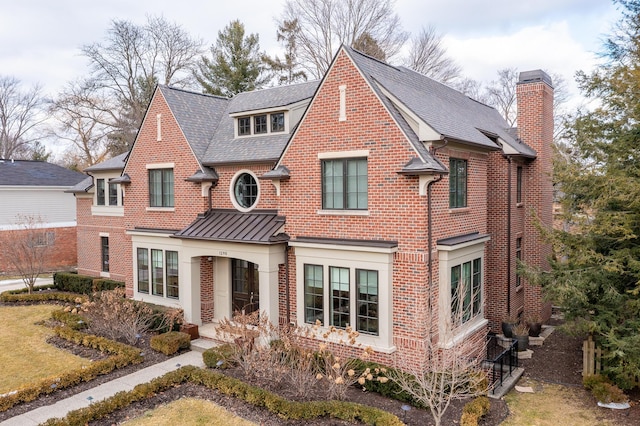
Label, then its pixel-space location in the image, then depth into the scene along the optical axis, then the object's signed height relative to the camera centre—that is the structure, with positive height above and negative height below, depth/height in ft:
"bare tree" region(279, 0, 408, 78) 103.50 +40.16
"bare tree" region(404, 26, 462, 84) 111.75 +34.89
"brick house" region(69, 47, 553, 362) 36.58 -0.53
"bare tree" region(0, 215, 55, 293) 76.07 -8.11
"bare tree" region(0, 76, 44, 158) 152.46 +29.79
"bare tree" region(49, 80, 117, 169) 122.42 +23.70
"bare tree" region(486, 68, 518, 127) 127.75 +29.77
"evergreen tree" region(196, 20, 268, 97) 123.95 +37.43
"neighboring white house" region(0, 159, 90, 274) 96.43 -1.16
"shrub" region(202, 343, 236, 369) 39.40 -14.22
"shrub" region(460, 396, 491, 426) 29.17 -14.65
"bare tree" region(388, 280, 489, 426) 28.63 -12.93
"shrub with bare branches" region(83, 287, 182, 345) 46.65 -12.82
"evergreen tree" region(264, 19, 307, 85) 114.32 +36.94
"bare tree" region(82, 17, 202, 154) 122.11 +38.42
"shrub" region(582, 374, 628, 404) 33.59 -14.93
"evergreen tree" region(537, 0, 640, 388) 32.99 -2.09
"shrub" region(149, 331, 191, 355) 44.14 -14.37
